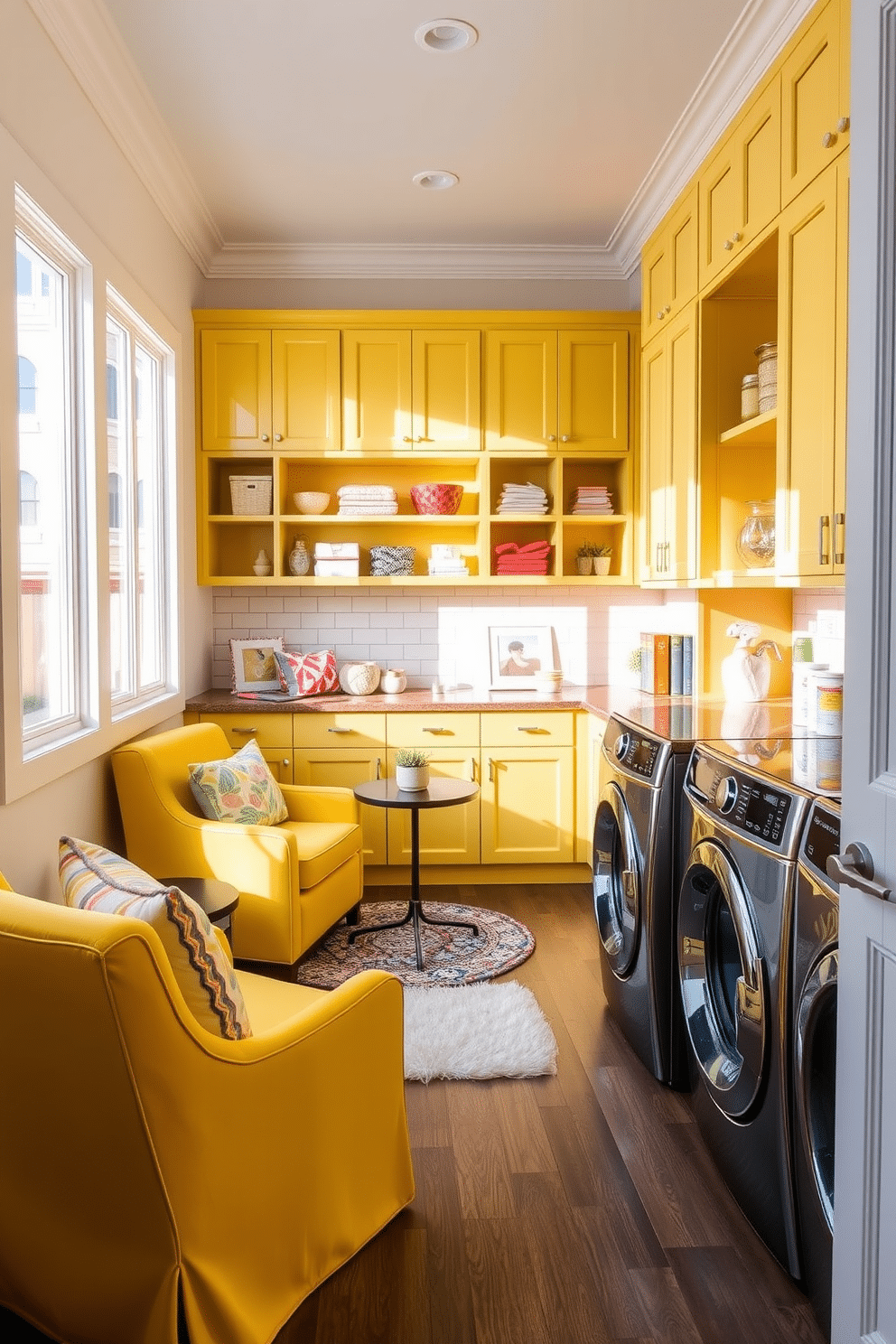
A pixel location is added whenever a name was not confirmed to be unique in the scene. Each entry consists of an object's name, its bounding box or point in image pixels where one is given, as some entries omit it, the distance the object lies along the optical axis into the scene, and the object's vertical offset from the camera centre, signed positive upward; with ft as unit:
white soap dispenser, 11.87 -0.45
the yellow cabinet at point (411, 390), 15.57 +3.91
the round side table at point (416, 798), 11.59 -1.91
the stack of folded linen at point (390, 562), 15.89 +1.22
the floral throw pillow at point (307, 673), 15.48 -0.55
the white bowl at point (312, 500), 15.92 +2.21
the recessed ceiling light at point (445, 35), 9.62 +5.95
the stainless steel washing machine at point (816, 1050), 5.76 -2.48
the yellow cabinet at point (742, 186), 9.36 +4.66
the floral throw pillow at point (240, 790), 11.62 -1.84
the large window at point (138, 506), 12.07 +1.75
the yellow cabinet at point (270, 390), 15.51 +3.89
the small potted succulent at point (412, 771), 12.01 -1.62
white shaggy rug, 9.31 -3.96
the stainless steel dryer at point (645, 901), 8.86 -2.50
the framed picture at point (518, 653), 16.52 -0.26
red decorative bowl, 15.89 +2.25
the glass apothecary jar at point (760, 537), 10.87 +1.11
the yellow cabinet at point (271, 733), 14.66 -1.41
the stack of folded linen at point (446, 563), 15.92 +1.21
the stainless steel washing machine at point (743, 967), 6.38 -2.44
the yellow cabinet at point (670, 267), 12.05 +4.86
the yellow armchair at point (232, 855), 11.02 -2.44
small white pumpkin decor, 15.64 -0.64
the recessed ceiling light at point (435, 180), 13.01 +6.09
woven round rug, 11.48 -3.89
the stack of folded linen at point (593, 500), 16.01 +2.21
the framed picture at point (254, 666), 15.76 -0.45
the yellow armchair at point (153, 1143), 4.74 -2.77
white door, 4.72 -0.40
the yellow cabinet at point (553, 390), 15.66 +3.91
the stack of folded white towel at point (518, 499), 15.87 +2.21
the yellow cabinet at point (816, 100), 7.86 +4.52
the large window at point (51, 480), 9.15 +1.56
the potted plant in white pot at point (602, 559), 16.06 +1.27
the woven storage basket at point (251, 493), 15.80 +2.31
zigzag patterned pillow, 5.38 -1.66
